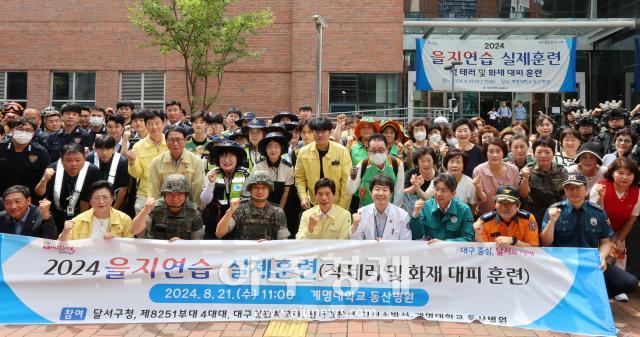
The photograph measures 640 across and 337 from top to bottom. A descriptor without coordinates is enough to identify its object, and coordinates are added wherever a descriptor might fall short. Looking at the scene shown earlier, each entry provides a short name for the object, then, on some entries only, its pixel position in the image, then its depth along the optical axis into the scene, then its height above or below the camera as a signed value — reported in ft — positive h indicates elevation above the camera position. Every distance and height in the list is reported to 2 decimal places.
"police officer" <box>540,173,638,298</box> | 17.39 -1.47
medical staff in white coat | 17.85 -1.31
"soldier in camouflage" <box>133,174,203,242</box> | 17.75 -1.25
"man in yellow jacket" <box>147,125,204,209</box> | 19.77 +0.39
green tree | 51.06 +14.31
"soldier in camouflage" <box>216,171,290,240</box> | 18.06 -1.30
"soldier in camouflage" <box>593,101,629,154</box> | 23.93 +2.48
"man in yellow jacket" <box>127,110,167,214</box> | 20.83 +0.96
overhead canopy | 66.08 +19.01
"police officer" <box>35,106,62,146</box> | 23.63 +2.31
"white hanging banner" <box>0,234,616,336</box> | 16.26 -3.08
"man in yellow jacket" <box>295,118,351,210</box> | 20.89 +0.54
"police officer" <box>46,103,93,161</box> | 23.44 +1.83
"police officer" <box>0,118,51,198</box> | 21.44 +0.69
